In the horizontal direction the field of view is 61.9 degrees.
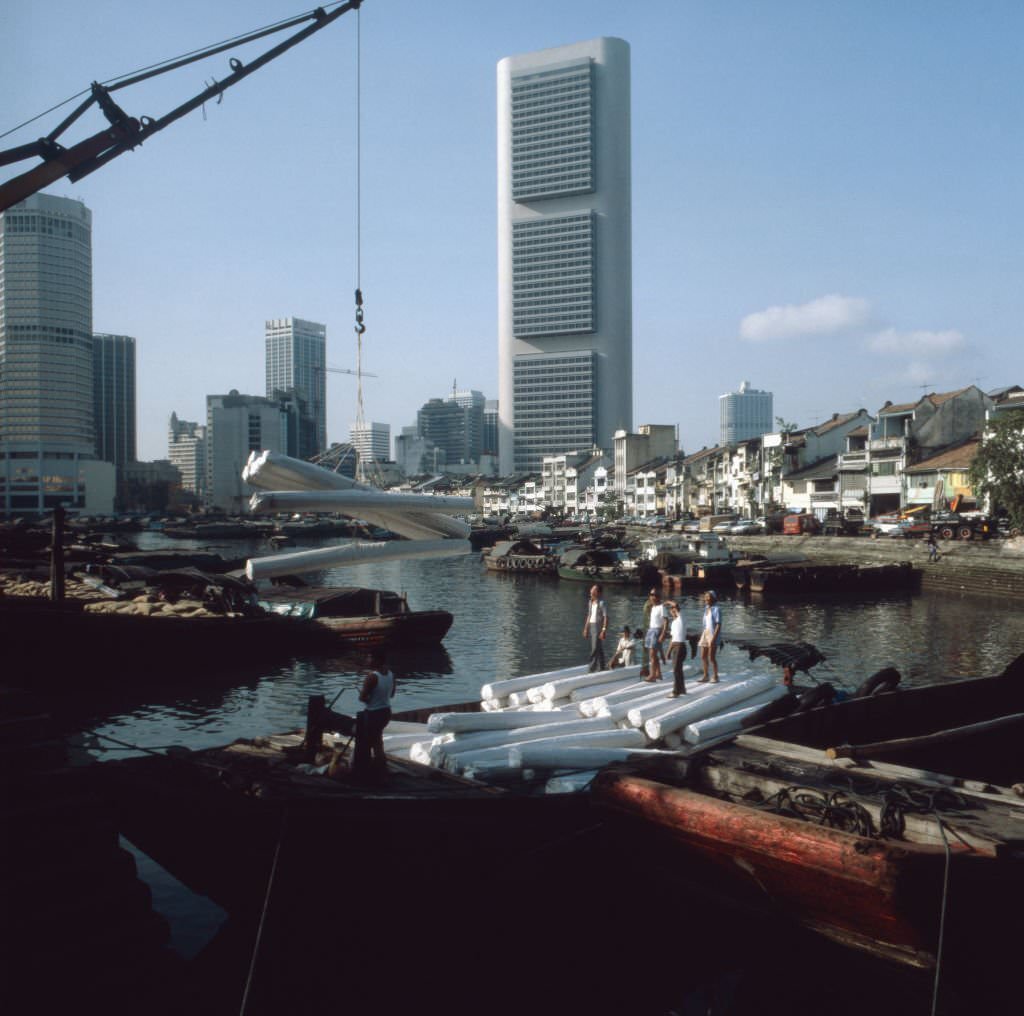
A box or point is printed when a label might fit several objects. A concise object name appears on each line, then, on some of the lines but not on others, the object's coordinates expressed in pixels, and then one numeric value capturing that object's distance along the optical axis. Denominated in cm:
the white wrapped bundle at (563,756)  1262
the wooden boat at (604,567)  6097
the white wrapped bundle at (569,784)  1216
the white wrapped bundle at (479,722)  1406
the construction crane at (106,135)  1805
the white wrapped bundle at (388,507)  1622
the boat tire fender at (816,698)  1599
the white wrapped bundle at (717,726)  1406
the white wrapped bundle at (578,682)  1630
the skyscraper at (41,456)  18625
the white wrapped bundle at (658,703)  1437
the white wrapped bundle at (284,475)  1652
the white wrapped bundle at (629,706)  1472
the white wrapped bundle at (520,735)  1334
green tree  5441
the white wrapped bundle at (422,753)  1291
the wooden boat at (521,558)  6900
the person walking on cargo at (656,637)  1766
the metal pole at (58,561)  3058
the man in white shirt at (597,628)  2061
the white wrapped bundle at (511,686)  1691
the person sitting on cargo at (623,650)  2095
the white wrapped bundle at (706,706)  1394
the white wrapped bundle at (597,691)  1647
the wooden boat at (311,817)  1066
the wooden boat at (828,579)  5547
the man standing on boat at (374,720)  1129
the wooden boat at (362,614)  3366
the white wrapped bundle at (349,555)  1750
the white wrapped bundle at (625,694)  1502
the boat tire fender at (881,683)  1791
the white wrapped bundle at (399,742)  1362
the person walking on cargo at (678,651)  1598
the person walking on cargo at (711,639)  1772
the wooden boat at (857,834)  918
